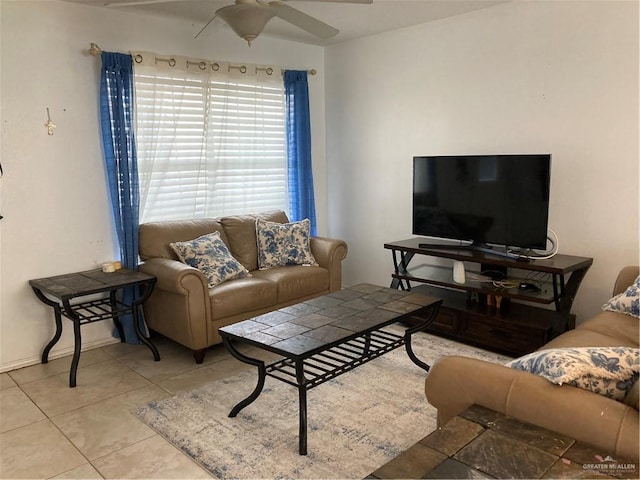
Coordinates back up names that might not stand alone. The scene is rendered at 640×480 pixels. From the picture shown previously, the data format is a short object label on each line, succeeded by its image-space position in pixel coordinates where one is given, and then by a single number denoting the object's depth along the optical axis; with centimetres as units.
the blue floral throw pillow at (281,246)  417
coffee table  236
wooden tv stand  322
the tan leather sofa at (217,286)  335
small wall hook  339
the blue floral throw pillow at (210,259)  365
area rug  229
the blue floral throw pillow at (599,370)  162
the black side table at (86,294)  313
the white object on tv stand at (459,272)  365
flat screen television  333
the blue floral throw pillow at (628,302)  280
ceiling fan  234
